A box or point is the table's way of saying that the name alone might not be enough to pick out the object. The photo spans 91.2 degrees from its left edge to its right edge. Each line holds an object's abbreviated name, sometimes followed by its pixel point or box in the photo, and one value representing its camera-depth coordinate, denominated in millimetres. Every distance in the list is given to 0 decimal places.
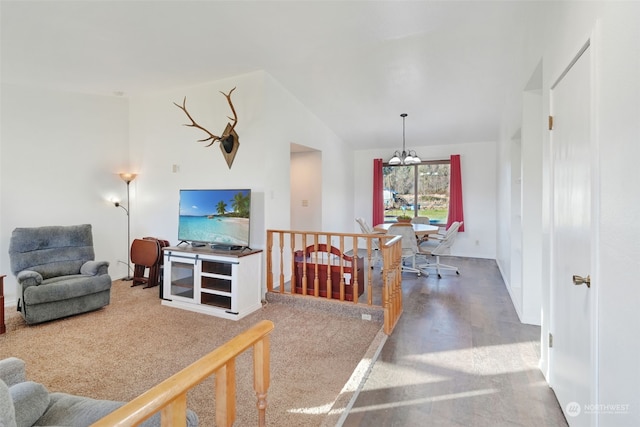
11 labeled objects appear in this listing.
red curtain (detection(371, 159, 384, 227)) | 7086
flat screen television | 3727
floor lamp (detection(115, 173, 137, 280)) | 4867
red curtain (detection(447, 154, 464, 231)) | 6402
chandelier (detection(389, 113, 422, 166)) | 5062
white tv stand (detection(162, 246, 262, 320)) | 3484
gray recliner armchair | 3193
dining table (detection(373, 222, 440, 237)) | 4934
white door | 1527
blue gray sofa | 1189
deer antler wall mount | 3982
